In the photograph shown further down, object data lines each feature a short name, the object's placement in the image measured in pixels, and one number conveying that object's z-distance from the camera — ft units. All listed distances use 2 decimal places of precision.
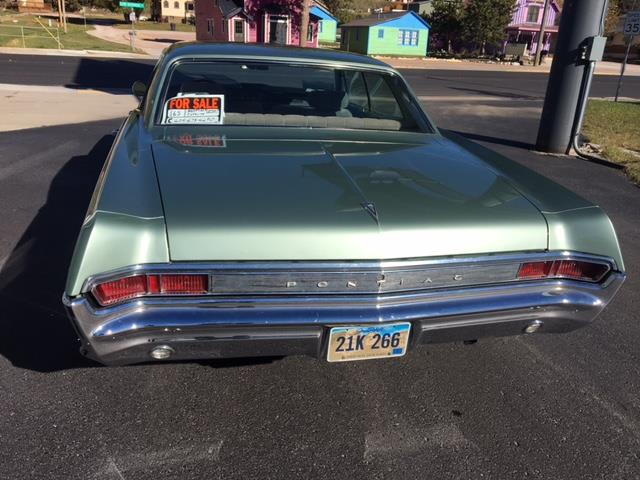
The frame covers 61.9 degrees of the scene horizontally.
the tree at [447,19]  144.05
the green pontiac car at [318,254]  6.40
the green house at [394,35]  131.54
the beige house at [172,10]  258.98
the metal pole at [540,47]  124.89
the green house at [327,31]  155.12
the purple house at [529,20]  156.66
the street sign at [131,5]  112.88
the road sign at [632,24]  39.50
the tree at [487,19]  134.82
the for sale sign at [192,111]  10.04
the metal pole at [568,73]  26.23
